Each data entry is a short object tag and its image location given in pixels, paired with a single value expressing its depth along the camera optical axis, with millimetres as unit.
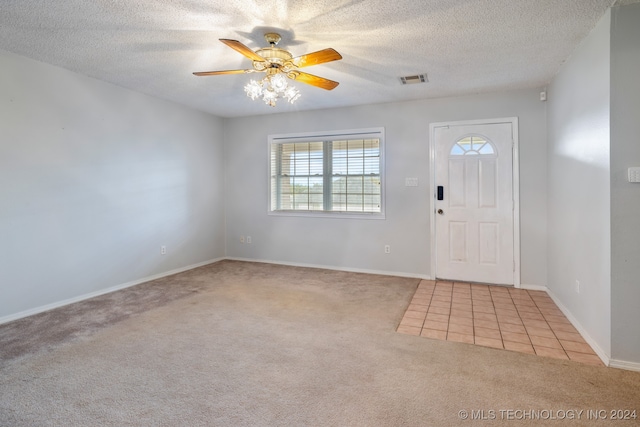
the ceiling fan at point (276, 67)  2496
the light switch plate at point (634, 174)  2145
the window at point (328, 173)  4875
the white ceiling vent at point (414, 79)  3635
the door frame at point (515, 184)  4074
